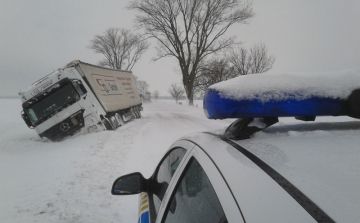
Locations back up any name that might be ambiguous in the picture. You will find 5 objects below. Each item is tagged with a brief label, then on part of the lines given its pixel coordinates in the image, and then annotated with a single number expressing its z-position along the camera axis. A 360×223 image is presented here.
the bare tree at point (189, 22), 18.64
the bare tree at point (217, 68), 22.81
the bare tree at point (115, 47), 31.66
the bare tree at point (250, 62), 25.73
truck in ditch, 8.62
